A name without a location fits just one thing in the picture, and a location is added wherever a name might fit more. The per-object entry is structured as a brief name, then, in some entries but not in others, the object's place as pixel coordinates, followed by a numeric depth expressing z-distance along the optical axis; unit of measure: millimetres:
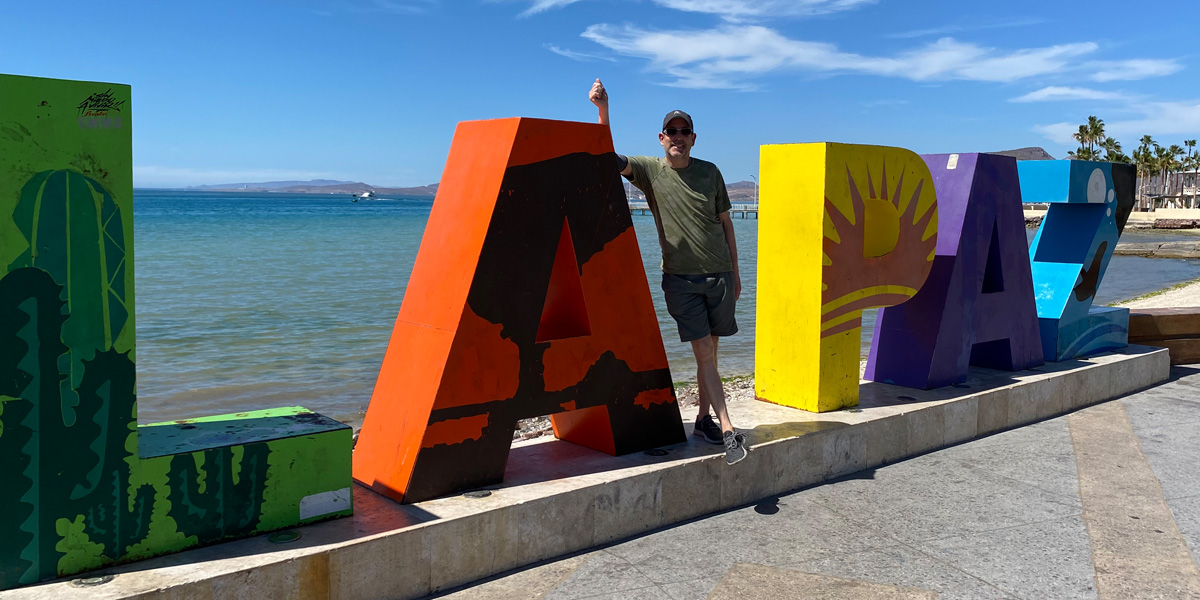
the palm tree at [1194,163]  88375
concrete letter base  3471
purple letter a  7090
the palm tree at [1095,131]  81125
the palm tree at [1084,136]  82438
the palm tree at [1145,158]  88375
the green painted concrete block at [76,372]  3250
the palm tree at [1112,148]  80188
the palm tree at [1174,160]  88750
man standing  5246
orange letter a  4422
